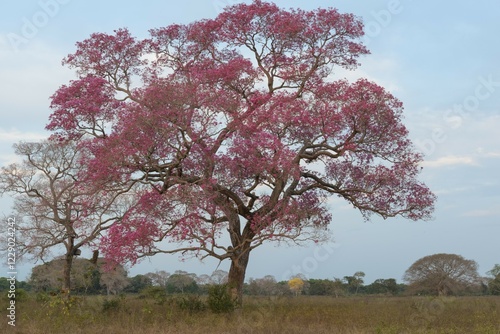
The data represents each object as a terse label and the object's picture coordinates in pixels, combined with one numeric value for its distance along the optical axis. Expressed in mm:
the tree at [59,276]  35188
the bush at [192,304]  18094
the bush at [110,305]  18516
